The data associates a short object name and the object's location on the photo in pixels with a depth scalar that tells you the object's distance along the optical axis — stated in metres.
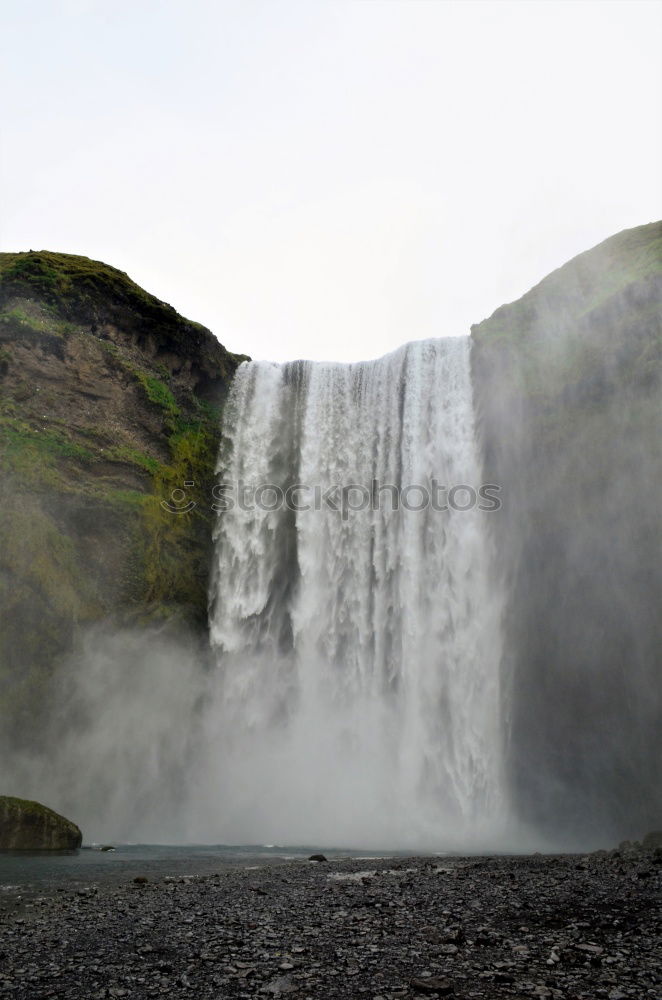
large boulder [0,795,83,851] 16.64
